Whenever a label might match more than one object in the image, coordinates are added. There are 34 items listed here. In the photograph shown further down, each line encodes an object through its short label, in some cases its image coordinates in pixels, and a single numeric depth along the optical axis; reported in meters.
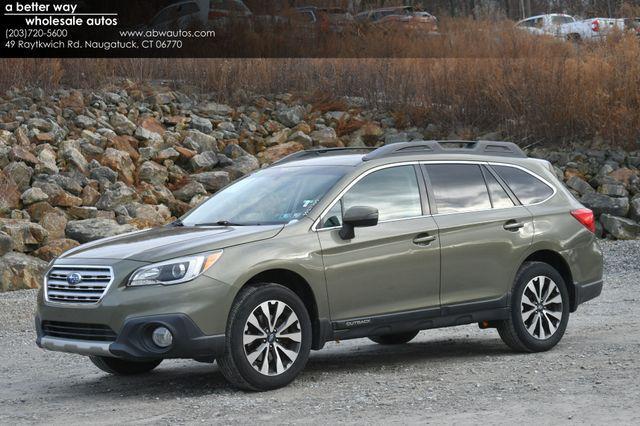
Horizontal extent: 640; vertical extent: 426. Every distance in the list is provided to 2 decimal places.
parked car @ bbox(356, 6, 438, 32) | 31.25
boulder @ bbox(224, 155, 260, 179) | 24.27
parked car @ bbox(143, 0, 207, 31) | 31.34
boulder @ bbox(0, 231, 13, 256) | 18.00
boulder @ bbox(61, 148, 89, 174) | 23.08
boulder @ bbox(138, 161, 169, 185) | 23.48
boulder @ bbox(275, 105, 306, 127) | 27.64
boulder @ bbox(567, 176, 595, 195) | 23.91
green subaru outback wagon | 8.00
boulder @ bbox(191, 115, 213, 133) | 26.58
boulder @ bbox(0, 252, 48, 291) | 16.91
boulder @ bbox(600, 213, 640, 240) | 21.95
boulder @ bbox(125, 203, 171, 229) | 20.78
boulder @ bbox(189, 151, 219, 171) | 24.48
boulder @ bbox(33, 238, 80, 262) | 18.53
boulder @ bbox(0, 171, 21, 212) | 20.70
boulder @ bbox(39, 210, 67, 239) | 19.70
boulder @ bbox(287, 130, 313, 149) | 26.16
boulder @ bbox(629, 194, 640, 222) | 22.81
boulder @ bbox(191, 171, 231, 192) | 23.59
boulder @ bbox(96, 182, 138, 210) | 21.47
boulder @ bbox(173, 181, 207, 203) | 22.84
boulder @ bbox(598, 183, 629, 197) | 23.61
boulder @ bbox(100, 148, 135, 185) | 23.36
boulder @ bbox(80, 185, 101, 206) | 21.61
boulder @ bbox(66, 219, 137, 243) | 19.38
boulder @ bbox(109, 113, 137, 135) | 25.72
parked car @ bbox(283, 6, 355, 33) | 31.52
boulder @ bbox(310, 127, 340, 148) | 26.38
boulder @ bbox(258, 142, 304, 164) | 25.20
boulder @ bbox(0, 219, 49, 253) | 18.62
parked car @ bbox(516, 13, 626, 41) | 29.48
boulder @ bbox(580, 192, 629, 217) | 22.94
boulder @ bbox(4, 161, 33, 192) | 21.88
